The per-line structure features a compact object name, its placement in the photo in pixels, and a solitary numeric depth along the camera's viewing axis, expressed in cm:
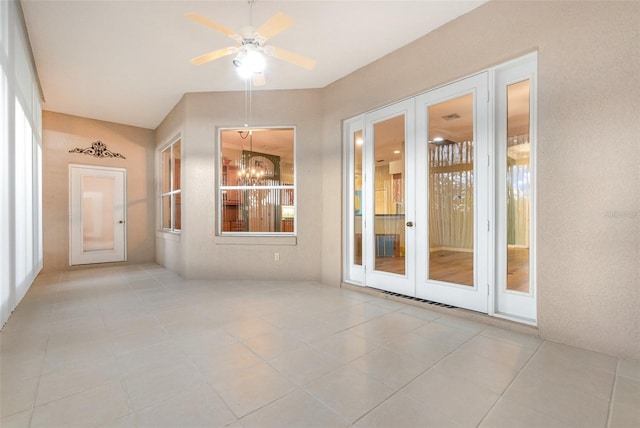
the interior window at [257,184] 494
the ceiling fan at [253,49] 235
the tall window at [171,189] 588
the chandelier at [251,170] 504
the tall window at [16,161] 258
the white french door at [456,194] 278
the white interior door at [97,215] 606
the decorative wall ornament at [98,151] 613
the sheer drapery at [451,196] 311
